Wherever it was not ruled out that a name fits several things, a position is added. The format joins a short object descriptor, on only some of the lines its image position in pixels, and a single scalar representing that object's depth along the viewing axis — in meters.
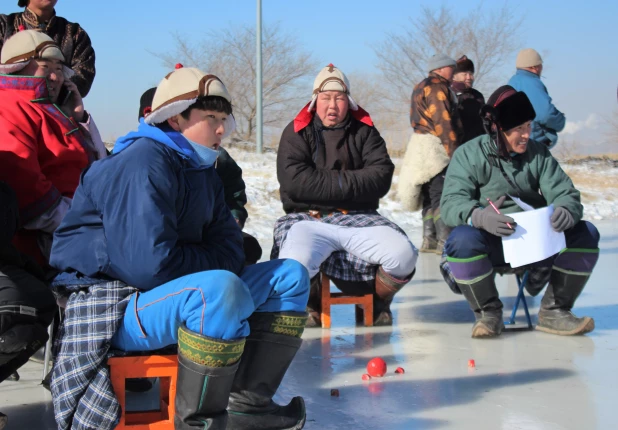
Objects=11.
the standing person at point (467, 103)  7.30
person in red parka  3.22
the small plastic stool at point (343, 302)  4.43
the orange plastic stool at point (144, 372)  2.47
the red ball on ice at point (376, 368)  3.43
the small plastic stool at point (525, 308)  4.33
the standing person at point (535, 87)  7.20
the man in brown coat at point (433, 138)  7.04
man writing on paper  4.12
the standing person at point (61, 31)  4.41
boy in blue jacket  2.35
